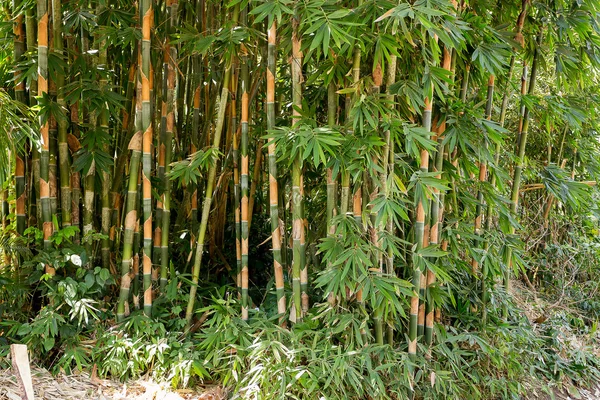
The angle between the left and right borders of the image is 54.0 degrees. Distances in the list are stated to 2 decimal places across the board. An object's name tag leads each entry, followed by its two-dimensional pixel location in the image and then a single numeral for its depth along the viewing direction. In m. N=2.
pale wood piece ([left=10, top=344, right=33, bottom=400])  1.73
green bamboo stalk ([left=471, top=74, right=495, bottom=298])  2.84
